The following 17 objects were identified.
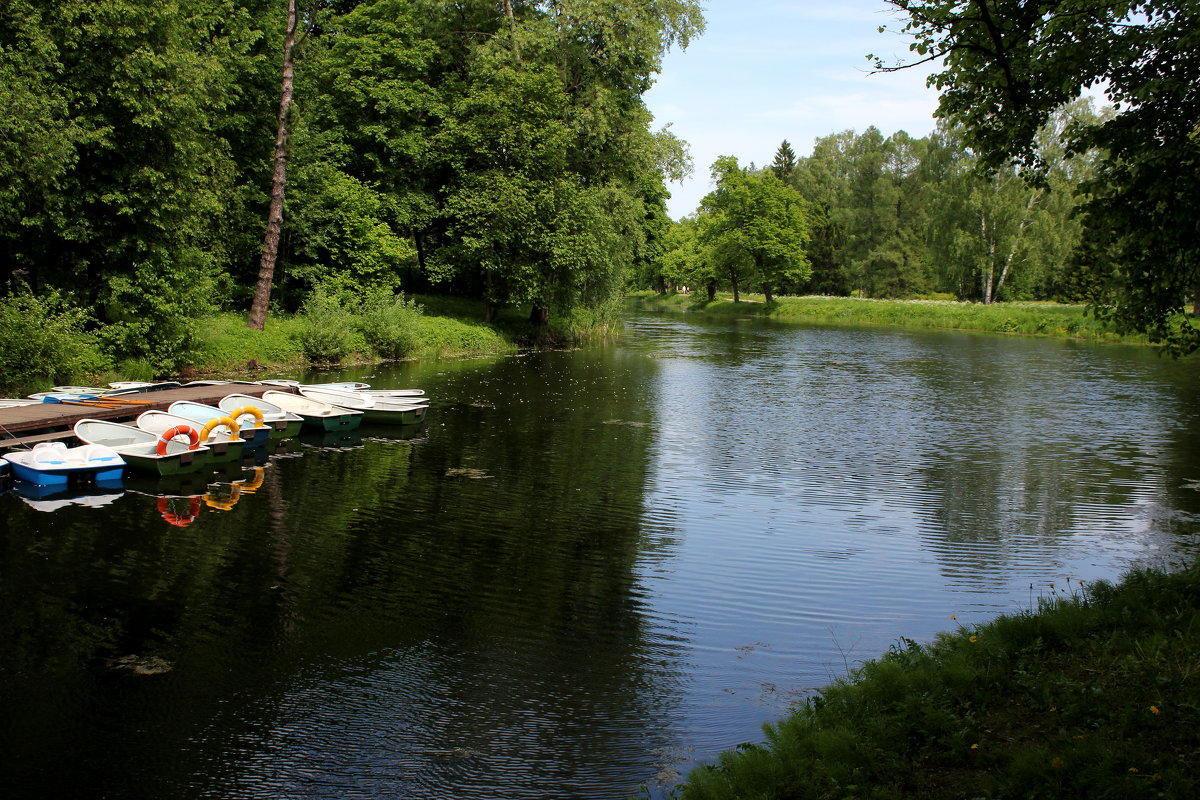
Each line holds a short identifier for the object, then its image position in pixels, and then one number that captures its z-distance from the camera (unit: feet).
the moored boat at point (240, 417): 58.39
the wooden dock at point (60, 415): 52.29
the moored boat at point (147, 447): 51.62
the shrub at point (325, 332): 102.32
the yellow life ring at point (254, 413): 59.31
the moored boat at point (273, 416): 63.87
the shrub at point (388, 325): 111.65
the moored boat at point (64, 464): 48.14
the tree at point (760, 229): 272.51
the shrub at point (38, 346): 67.77
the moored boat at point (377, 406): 69.97
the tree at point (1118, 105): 31.01
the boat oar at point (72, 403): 60.34
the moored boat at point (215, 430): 54.65
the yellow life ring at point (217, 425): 54.03
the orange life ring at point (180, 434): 51.83
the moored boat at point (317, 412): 66.54
